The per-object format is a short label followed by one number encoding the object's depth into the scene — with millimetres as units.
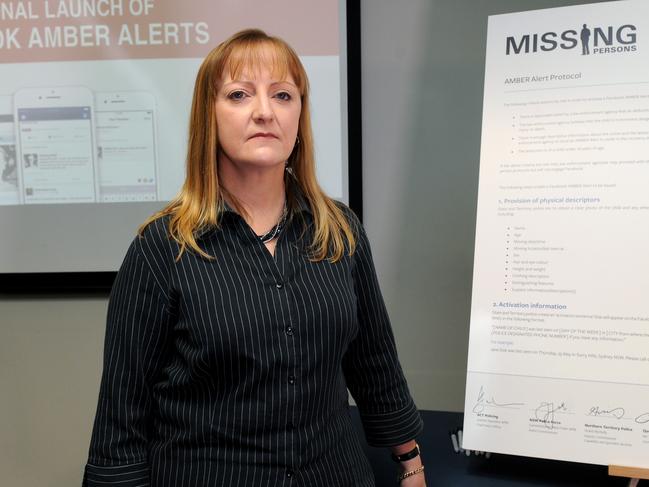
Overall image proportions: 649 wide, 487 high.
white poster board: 1210
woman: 1001
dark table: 1301
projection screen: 1731
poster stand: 1167
